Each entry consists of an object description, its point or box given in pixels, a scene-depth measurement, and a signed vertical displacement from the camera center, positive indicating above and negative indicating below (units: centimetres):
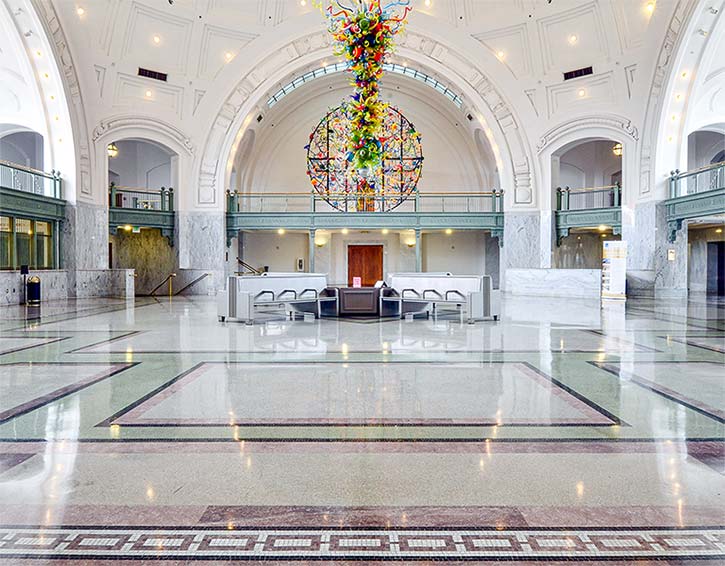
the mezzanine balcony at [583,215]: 1966 +259
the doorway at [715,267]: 2153 +45
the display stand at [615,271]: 1512 +20
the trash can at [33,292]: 1479 -43
